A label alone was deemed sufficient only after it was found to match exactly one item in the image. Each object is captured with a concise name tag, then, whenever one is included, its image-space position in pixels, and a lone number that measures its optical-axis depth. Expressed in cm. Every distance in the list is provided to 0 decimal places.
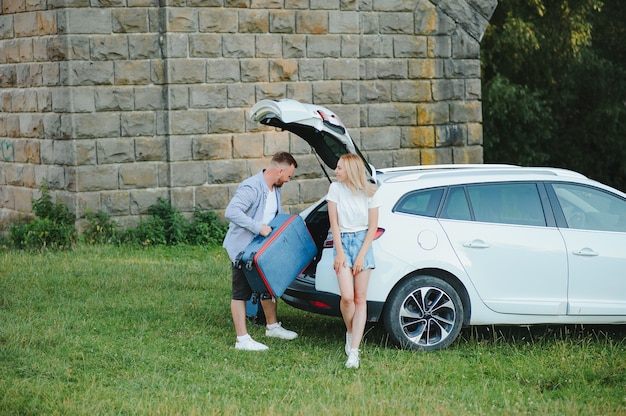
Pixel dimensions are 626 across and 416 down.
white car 830
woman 809
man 859
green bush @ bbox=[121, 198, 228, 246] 1384
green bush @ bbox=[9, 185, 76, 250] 1341
